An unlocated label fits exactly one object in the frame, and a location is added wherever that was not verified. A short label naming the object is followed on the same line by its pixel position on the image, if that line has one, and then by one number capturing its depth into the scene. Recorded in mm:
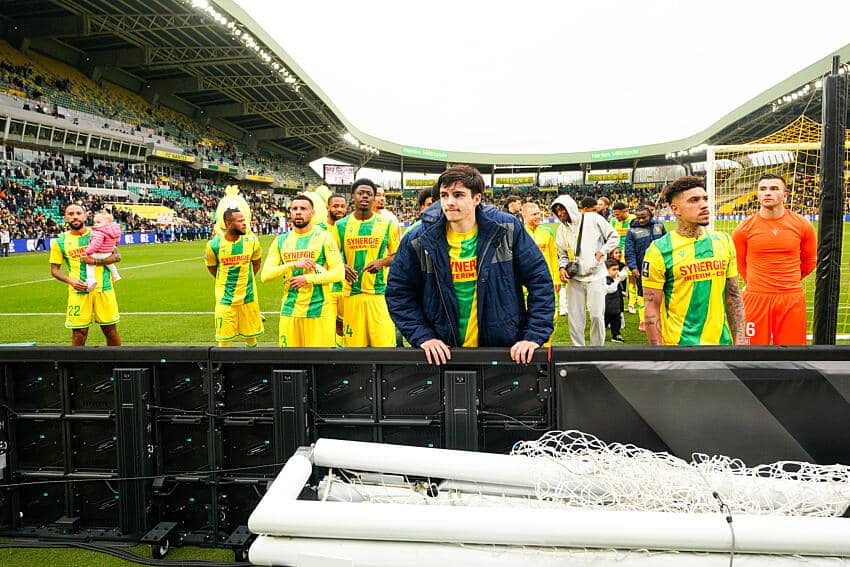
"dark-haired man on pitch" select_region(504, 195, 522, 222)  7711
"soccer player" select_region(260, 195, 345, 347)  4777
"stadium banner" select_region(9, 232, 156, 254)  22609
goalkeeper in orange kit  4258
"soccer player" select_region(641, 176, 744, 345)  3426
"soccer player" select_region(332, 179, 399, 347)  5379
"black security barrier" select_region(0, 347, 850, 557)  2348
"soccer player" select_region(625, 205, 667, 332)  7043
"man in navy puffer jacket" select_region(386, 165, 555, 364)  2703
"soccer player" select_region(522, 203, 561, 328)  6910
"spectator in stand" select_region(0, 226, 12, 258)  21391
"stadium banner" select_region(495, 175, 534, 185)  69938
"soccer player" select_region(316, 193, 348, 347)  6530
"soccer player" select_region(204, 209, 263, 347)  5844
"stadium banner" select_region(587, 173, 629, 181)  68000
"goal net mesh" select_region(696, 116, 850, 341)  6801
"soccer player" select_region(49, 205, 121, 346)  6449
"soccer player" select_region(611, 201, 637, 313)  8797
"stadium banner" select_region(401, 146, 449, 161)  60288
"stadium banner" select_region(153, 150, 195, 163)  38219
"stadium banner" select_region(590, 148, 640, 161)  61188
